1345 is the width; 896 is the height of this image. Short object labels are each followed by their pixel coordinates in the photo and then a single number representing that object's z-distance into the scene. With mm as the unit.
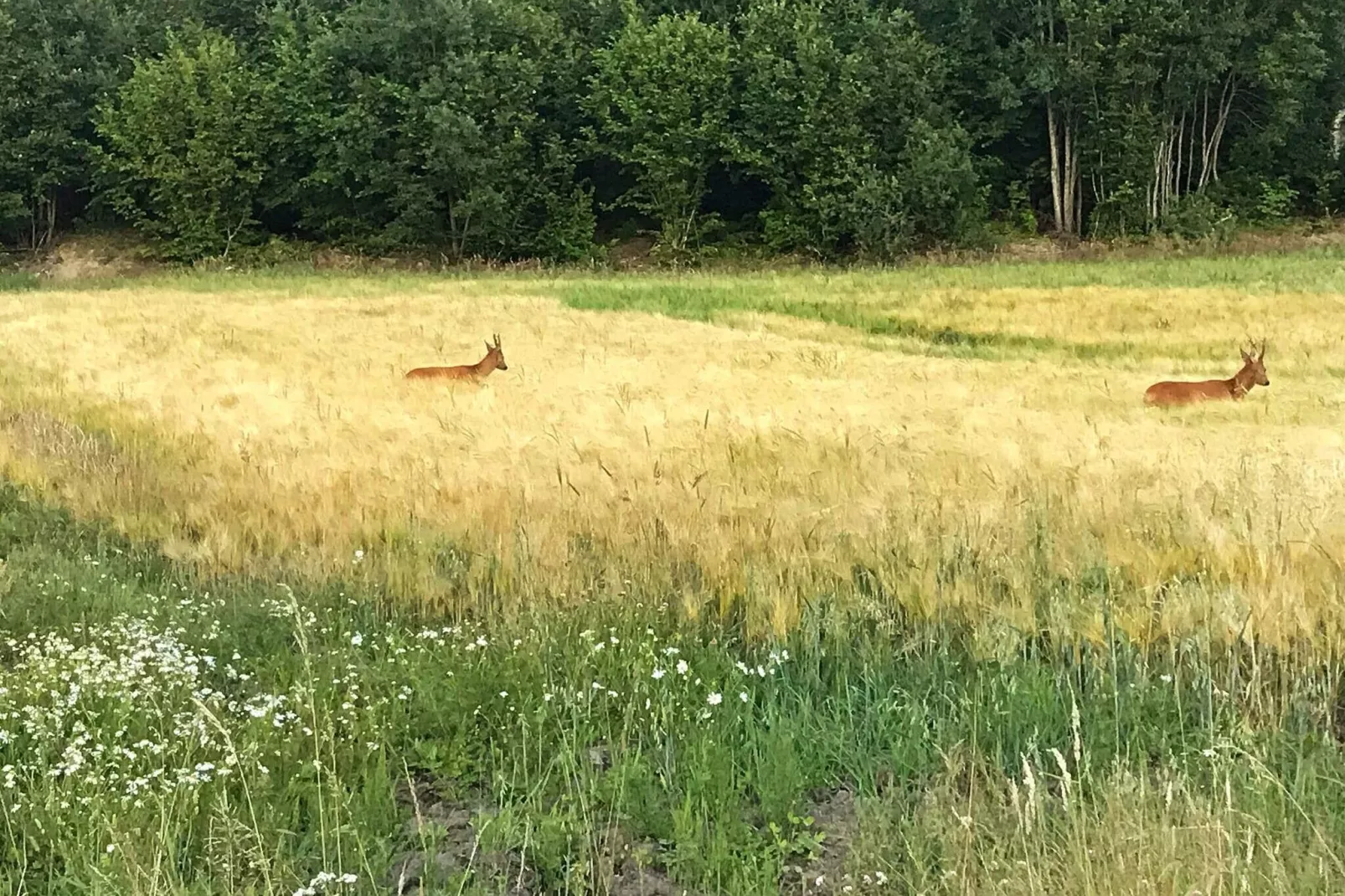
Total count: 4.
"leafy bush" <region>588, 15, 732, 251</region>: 44938
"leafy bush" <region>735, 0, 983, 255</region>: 42531
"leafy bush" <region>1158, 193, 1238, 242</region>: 41938
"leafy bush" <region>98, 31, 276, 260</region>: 46594
